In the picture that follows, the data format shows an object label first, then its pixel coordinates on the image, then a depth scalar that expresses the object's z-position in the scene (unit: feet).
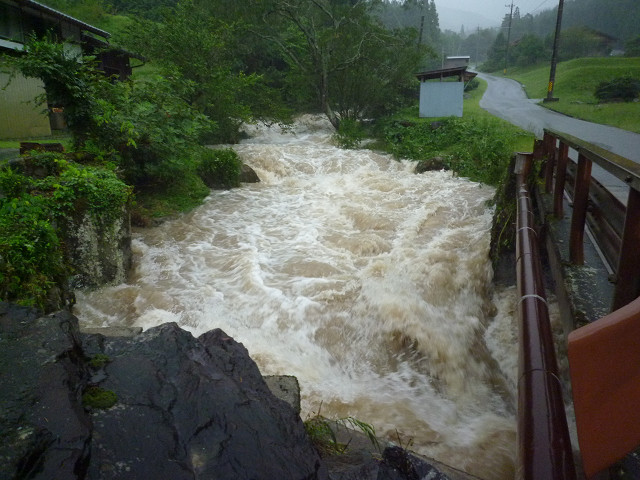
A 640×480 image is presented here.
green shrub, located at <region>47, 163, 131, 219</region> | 18.93
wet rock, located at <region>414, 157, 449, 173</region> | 44.75
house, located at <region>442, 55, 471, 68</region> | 197.95
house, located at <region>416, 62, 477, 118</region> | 71.77
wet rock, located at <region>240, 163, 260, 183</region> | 41.98
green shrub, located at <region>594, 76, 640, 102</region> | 79.56
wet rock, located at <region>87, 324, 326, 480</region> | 6.21
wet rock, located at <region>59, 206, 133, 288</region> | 19.27
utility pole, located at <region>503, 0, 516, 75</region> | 208.66
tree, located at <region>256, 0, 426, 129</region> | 69.72
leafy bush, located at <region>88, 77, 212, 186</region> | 28.02
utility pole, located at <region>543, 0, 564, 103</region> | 93.91
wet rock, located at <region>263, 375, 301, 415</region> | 9.78
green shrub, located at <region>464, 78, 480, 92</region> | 143.33
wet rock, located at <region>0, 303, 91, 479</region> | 5.52
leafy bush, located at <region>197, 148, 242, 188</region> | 39.19
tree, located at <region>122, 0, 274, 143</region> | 49.83
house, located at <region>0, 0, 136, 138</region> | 52.06
